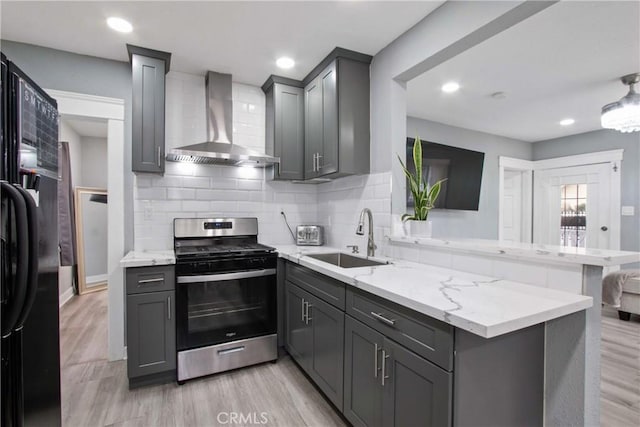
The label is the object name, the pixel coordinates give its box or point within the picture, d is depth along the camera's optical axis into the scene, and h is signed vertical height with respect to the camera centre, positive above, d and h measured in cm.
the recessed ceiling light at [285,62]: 255 +124
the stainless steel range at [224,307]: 219 -75
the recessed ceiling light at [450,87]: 314 +128
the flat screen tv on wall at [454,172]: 409 +53
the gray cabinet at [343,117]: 240 +74
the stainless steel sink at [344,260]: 232 -41
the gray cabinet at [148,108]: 240 +80
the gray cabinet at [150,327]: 208 -81
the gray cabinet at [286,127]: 286 +78
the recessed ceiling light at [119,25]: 204 +125
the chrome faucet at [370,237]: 234 -21
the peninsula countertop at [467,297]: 103 -36
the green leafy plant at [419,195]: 211 +10
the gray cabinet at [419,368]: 109 -66
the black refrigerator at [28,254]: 103 -17
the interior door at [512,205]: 543 +10
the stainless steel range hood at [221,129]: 261 +72
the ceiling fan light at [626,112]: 286 +94
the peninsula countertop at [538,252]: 122 -19
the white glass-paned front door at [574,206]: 466 +7
